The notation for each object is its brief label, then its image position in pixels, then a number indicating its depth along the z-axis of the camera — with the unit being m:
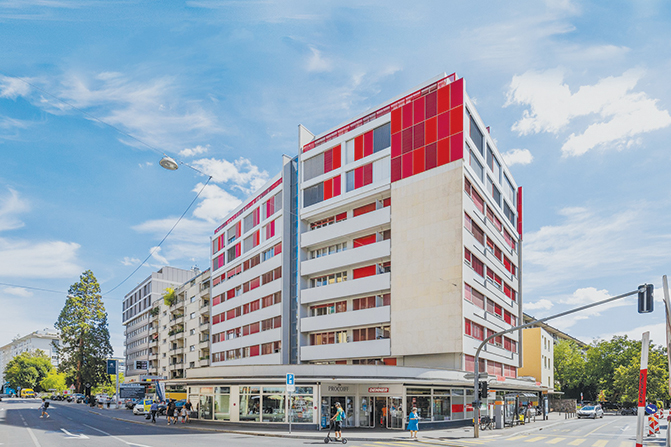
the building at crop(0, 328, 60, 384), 190.75
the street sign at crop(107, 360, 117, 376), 68.88
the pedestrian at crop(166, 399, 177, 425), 35.47
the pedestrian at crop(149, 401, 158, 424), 37.47
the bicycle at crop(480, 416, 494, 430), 34.50
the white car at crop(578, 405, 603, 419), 60.22
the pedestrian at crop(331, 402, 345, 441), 24.41
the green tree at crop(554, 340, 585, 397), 93.12
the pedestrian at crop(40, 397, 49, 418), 44.47
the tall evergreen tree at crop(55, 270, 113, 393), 90.31
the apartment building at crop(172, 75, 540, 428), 32.94
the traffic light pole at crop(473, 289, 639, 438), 21.96
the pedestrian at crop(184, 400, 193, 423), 37.56
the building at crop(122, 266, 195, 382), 102.25
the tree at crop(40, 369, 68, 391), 144.38
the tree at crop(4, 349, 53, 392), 144.62
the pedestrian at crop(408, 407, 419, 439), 26.52
